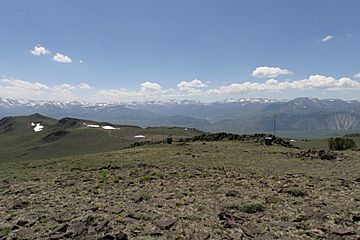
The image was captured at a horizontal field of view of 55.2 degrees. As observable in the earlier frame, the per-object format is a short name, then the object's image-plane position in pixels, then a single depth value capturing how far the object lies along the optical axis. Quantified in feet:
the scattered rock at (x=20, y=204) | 60.68
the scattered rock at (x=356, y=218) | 45.47
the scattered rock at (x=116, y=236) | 40.16
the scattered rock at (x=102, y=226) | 43.86
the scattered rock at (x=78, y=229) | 42.73
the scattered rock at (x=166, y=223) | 44.48
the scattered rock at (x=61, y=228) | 44.91
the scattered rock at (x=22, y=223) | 49.23
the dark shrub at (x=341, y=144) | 178.91
